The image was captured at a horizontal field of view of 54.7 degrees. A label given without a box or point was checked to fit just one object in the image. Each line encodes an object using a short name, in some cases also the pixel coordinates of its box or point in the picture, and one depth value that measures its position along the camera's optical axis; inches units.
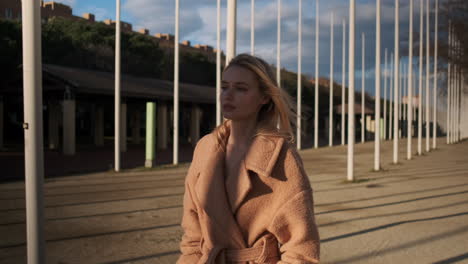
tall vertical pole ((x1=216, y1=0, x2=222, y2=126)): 693.8
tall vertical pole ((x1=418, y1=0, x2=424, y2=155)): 898.7
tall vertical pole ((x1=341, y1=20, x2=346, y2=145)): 1235.3
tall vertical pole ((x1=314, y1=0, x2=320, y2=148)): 1168.0
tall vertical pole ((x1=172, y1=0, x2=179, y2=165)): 645.9
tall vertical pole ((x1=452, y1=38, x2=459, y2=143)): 1219.9
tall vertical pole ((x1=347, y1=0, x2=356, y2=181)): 497.0
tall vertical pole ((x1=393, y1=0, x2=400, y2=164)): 704.4
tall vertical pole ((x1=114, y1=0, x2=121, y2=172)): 577.0
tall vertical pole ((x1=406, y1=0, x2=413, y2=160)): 794.9
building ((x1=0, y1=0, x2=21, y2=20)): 1424.0
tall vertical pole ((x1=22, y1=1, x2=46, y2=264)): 136.5
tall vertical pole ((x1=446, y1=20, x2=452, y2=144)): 1172.9
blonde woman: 68.7
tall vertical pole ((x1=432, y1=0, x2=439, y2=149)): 1050.4
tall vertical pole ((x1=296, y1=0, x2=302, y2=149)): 1080.4
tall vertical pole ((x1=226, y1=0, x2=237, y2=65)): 273.4
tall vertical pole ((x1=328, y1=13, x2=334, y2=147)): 1225.6
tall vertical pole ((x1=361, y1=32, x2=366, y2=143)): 1342.3
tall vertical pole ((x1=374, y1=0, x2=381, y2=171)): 581.3
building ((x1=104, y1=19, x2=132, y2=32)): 2375.7
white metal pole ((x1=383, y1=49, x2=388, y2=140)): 1500.0
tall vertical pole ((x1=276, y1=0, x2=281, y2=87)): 998.4
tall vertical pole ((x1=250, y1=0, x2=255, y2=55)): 791.7
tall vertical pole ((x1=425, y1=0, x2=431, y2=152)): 919.7
